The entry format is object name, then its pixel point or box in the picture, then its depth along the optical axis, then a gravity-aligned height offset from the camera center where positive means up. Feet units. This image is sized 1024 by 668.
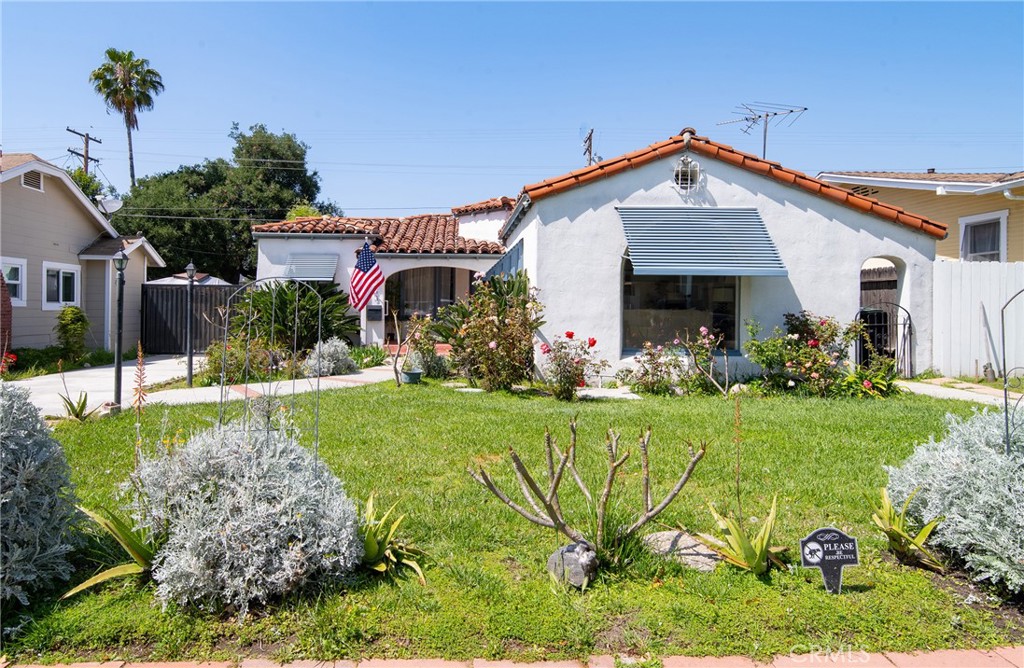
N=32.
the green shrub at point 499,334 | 39.55 -0.13
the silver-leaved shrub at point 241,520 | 12.41 -3.77
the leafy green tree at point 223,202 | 116.37 +23.31
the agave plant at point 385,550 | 13.94 -4.78
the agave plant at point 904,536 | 14.53 -4.50
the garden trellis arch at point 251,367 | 15.51 -1.91
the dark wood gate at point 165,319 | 74.13 +1.12
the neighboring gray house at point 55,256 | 57.62 +7.01
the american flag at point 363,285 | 50.70 +3.50
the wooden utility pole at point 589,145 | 91.71 +26.25
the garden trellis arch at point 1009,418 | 14.24 -1.86
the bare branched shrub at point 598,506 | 13.73 -3.68
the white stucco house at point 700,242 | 41.86 +5.88
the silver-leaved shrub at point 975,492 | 13.20 -3.43
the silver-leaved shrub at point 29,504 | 12.62 -3.55
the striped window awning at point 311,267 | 65.16 +6.28
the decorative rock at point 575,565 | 13.51 -4.82
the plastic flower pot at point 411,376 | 42.42 -2.89
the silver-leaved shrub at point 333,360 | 48.00 -2.23
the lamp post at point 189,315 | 41.70 +0.88
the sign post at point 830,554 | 13.39 -4.44
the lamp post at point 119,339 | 31.04 -0.51
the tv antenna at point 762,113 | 78.48 +26.84
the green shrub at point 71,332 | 58.95 -0.35
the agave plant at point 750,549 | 14.06 -4.65
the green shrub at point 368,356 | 55.21 -2.17
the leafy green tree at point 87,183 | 115.75 +26.06
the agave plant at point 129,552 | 12.98 -4.48
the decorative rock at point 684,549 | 14.78 -5.01
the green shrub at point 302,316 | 52.47 +1.24
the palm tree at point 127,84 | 122.62 +45.92
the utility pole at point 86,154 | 126.93 +33.71
